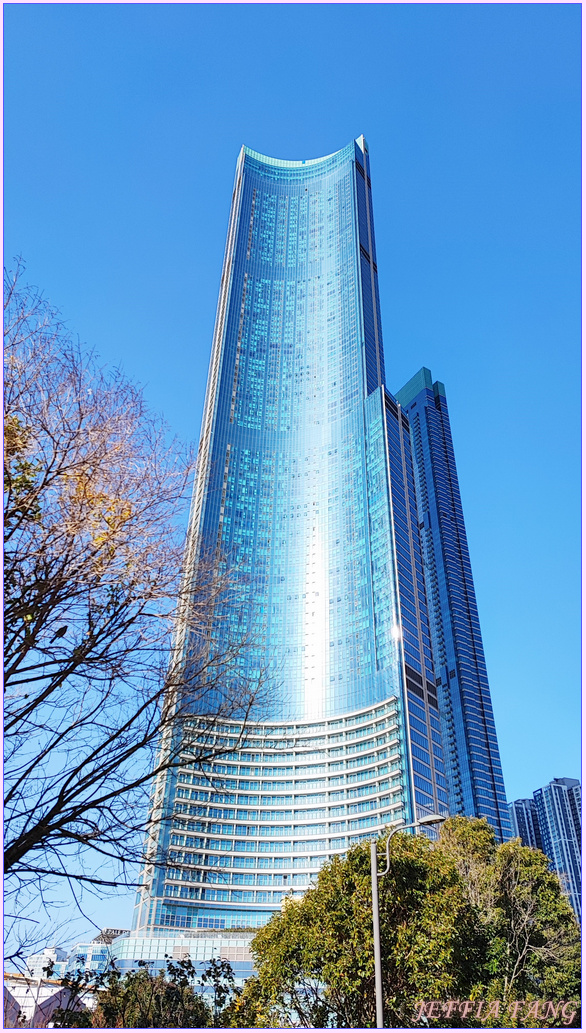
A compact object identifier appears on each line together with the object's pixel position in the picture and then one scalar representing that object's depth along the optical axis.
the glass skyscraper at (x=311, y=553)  91.69
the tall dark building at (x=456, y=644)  155.62
